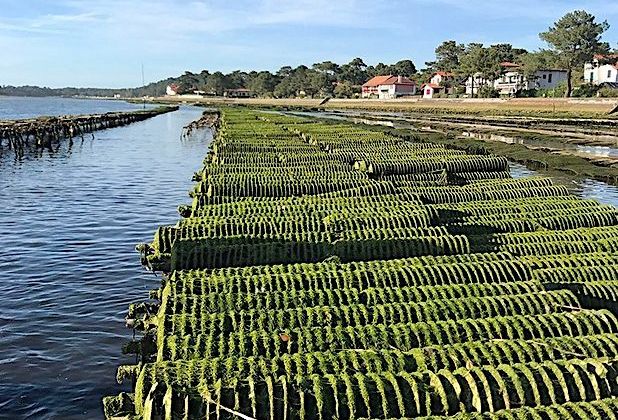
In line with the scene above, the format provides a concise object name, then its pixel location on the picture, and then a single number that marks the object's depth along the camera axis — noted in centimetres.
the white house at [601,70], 11688
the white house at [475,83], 12500
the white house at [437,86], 14688
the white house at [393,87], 16175
